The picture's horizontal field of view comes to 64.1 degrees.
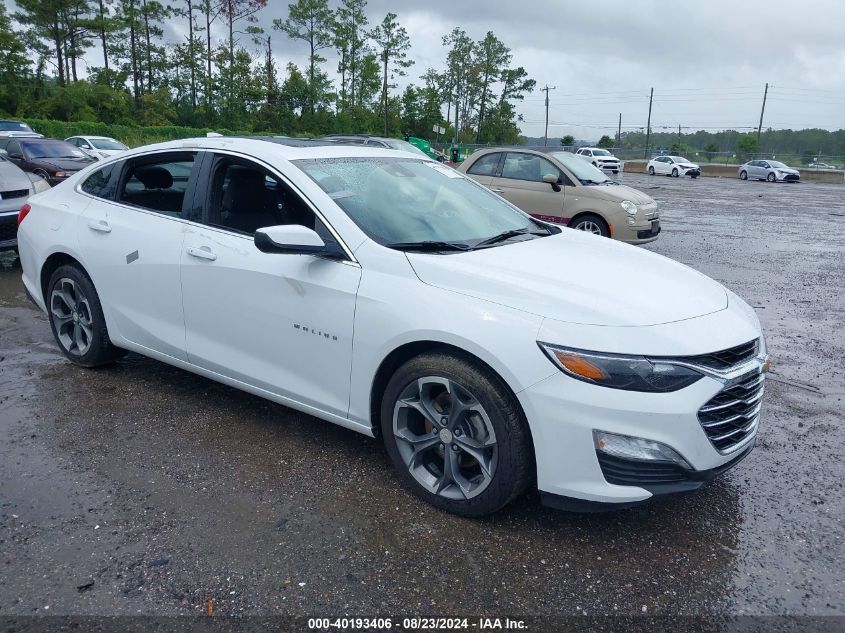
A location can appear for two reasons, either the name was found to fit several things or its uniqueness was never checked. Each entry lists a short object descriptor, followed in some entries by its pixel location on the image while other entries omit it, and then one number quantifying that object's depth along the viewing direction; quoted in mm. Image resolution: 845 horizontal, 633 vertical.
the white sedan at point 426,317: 2729
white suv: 41312
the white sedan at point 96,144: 23503
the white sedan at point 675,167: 44281
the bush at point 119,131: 37031
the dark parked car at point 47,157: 15992
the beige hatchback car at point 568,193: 10078
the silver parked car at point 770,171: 41656
